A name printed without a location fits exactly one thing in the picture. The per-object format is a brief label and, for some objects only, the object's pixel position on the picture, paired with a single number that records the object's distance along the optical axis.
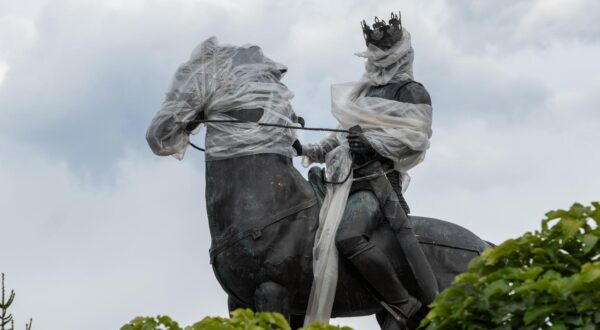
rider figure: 13.16
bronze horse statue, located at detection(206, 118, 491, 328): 13.02
